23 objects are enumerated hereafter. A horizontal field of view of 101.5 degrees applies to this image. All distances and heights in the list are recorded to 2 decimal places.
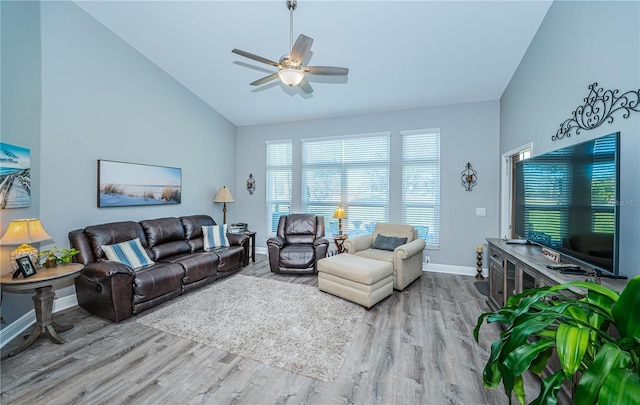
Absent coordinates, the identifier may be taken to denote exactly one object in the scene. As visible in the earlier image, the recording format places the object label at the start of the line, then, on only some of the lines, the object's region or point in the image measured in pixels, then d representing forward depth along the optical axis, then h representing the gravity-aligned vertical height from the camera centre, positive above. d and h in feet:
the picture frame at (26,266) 7.61 -2.00
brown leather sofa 9.29 -2.81
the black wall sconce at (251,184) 20.06 +1.26
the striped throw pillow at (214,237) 14.88 -2.13
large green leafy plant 2.66 -1.70
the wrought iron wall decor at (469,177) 14.70 +1.40
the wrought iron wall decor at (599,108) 5.80 +2.36
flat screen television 5.45 +0.04
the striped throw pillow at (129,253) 10.53 -2.26
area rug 7.42 -4.35
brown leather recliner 14.78 -2.91
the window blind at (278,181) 19.22 +1.47
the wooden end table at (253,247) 17.74 -3.19
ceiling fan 7.85 +4.47
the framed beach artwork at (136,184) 12.01 +0.80
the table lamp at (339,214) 16.31 -0.81
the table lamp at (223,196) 17.90 +0.29
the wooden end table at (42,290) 7.39 -2.69
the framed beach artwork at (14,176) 8.04 +0.72
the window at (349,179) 16.75 +1.46
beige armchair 12.13 -2.44
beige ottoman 10.32 -3.26
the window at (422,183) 15.51 +1.14
